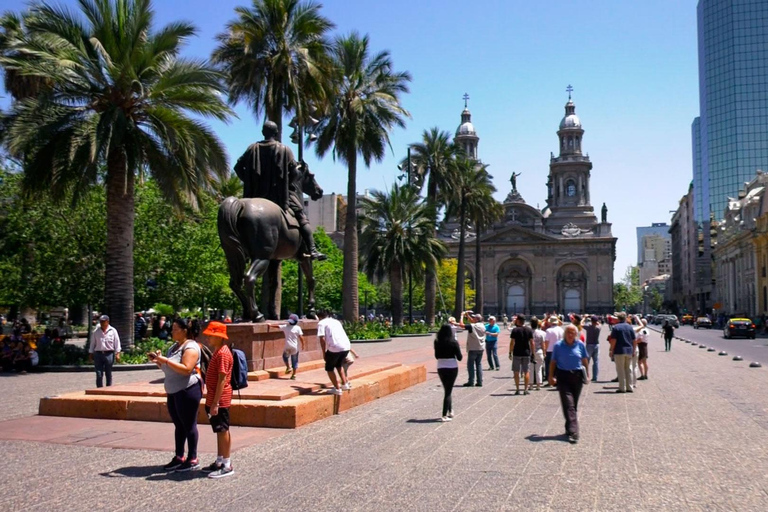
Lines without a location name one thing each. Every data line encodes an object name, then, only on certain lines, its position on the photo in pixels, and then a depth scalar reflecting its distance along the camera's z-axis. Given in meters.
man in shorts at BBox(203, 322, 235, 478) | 6.22
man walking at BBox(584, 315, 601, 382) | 15.62
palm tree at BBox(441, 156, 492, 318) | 45.34
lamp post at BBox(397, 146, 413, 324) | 42.46
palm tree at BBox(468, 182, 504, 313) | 49.48
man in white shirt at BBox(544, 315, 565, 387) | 14.14
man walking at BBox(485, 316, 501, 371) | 16.98
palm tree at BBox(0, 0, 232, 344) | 16.91
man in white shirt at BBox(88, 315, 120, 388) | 12.28
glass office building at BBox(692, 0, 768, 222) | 111.31
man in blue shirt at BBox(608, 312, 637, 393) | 13.35
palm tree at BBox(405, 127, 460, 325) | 44.69
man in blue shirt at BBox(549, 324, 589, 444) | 8.65
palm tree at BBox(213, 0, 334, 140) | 23.20
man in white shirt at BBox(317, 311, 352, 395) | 10.07
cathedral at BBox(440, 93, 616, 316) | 95.81
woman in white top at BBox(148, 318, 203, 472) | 6.30
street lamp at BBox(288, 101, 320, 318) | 23.34
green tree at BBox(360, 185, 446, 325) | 41.88
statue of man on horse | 10.88
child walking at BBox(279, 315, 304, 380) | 11.27
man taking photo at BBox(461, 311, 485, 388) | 14.52
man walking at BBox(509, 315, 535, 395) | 13.41
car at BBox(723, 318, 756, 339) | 41.12
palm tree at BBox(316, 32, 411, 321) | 30.17
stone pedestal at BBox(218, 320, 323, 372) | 10.73
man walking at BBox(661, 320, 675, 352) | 27.20
